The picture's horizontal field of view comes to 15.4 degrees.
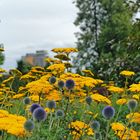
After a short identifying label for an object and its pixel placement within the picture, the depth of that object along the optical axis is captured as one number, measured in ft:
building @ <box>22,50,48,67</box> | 176.30
